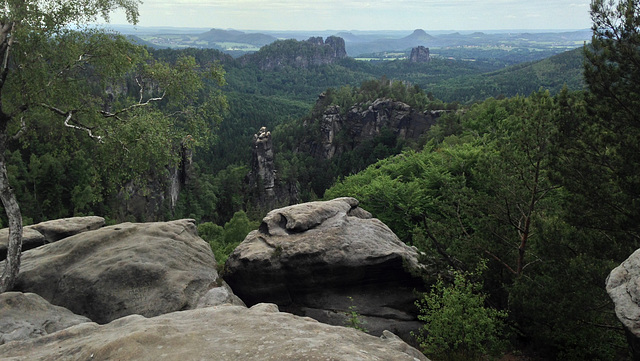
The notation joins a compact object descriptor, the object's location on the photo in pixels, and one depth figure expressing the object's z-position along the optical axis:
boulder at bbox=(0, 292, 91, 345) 11.18
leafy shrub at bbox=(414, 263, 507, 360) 12.38
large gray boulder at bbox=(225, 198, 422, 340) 16.59
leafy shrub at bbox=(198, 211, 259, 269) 48.03
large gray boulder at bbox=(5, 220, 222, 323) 14.08
